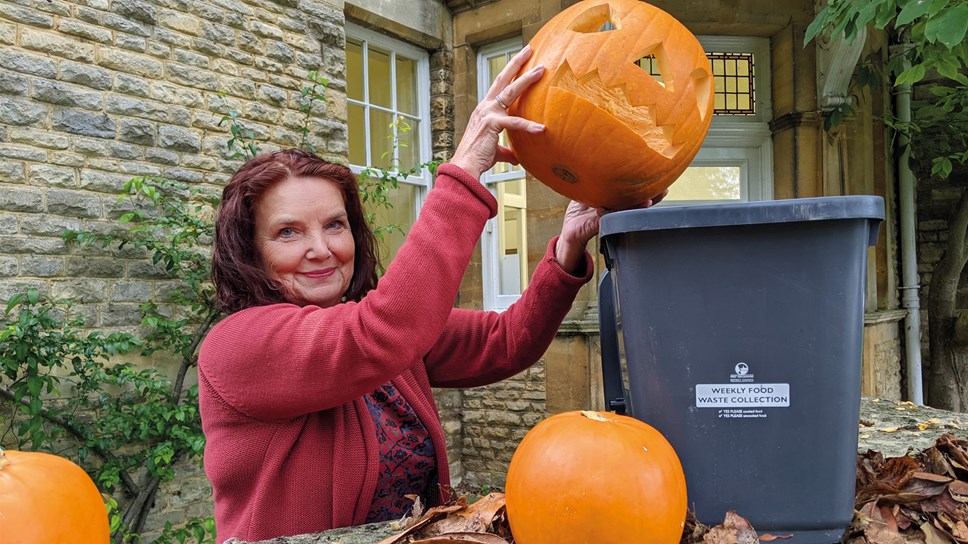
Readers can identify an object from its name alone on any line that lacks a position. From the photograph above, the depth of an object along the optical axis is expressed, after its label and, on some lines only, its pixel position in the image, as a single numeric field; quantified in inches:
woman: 46.7
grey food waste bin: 40.9
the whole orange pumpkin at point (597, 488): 34.5
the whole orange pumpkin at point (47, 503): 33.2
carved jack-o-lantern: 50.6
